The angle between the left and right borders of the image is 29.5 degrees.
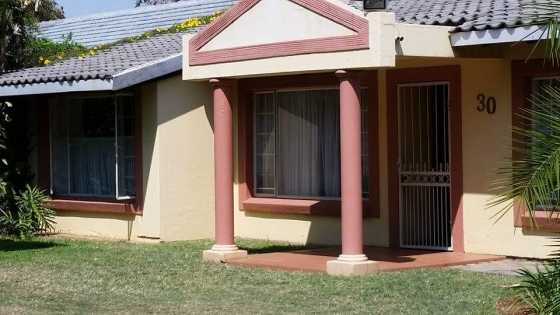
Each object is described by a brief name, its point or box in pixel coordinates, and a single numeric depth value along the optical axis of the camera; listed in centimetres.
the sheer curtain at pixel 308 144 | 1600
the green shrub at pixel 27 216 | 1780
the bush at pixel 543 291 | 878
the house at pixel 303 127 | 1270
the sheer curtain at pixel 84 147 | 1781
